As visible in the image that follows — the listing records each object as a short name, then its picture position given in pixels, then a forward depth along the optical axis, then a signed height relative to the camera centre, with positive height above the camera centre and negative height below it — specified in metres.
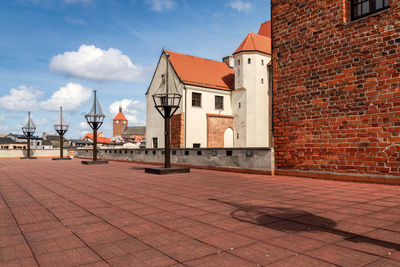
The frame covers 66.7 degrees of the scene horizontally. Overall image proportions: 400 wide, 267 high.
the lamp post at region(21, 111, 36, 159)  31.92 +1.87
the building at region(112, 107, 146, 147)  138.85 +7.23
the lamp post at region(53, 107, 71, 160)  28.91 +1.68
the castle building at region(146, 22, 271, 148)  27.80 +3.85
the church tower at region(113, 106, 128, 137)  147.30 +9.90
